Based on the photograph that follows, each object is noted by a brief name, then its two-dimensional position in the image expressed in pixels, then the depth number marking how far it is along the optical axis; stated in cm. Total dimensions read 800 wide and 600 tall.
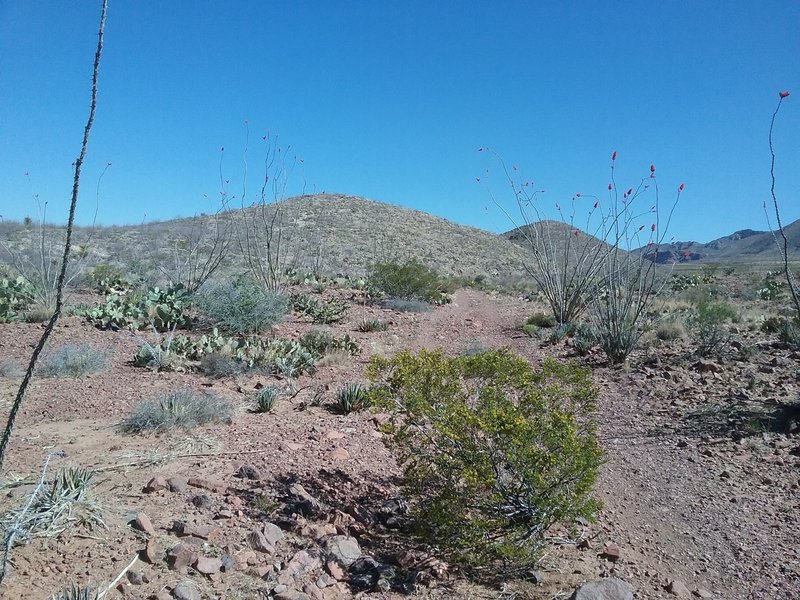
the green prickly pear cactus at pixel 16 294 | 1044
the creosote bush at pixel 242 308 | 1040
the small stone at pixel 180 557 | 317
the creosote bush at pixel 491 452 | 332
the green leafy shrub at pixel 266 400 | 620
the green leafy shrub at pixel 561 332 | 1134
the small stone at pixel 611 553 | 376
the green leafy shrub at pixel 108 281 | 1395
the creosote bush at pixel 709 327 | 913
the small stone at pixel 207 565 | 317
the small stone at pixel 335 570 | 336
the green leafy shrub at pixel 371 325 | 1178
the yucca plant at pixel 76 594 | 269
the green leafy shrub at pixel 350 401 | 636
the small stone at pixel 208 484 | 412
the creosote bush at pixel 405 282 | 1672
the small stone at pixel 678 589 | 338
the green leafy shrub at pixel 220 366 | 763
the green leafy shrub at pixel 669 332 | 1083
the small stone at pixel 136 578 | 300
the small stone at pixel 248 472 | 438
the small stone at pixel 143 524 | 342
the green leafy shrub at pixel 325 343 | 936
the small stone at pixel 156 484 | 401
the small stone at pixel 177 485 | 405
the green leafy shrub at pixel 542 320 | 1355
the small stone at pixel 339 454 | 508
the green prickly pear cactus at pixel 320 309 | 1214
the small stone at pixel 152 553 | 318
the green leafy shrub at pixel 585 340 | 1027
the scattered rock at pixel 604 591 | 314
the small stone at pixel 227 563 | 324
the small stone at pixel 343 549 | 350
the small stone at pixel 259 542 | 347
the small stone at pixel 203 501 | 385
